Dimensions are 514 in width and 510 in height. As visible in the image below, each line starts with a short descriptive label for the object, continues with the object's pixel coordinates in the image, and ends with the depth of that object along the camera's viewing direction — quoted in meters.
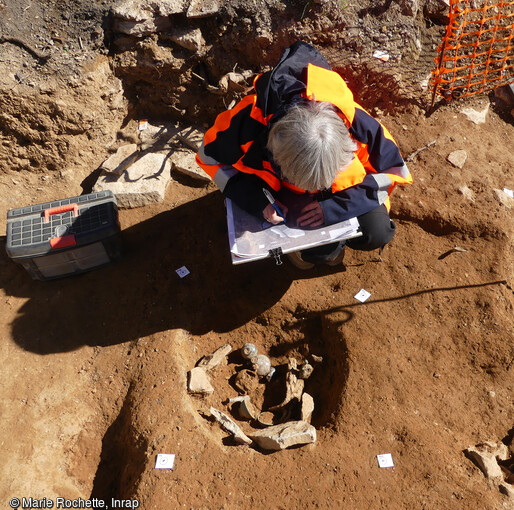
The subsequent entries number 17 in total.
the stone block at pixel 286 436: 2.49
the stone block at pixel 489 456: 2.39
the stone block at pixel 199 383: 2.78
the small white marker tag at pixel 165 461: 2.46
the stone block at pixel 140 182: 3.68
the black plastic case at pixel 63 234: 2.99
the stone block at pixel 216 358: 2.94
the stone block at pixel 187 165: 3.78
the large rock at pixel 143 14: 3.58
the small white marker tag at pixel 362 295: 3.06
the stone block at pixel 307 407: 2.72
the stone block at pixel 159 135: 4.00
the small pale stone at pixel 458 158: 3.61
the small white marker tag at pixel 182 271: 3.33
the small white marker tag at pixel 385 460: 2.45
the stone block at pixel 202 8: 3.62
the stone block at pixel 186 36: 3.73
